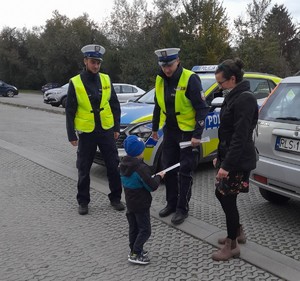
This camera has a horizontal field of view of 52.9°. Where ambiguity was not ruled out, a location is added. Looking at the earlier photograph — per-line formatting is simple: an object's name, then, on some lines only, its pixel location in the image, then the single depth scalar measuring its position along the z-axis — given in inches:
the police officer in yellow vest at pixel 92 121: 143.8
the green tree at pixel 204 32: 1096.2
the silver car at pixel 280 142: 122.6
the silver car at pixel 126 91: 637.8
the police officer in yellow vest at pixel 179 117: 129.4
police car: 177.3
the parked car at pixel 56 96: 695.7
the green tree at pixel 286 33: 1611.2
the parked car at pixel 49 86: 1353.2
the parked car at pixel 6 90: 1085.8
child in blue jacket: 105.2
